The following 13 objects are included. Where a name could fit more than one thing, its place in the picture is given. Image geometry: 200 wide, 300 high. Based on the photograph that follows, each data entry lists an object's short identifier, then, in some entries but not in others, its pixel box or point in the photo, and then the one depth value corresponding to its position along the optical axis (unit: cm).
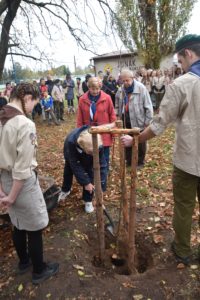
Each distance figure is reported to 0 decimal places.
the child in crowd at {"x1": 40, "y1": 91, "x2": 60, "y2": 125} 957
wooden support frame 196
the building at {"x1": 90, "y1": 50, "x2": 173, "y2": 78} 1501
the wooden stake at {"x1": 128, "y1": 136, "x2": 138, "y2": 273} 198
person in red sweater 361
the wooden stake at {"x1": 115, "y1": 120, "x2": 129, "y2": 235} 221
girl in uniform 177
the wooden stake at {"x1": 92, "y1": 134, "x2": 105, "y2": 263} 209
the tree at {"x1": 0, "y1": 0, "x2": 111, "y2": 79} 552
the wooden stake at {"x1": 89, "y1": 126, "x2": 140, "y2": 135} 192
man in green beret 190
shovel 287
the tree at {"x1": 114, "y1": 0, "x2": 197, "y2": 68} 1215
